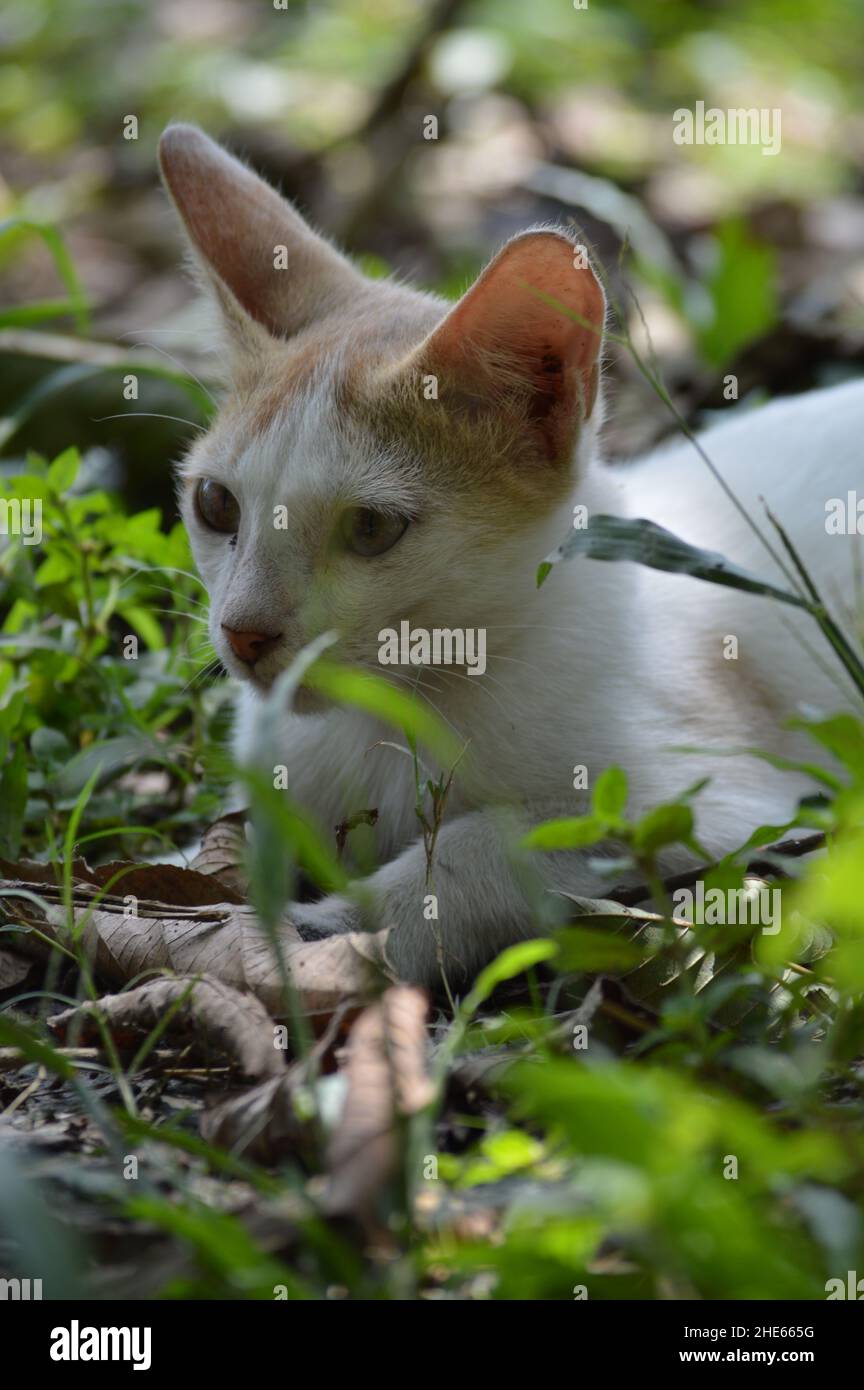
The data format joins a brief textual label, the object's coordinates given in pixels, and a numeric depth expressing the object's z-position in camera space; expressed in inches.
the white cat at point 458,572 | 32.3
